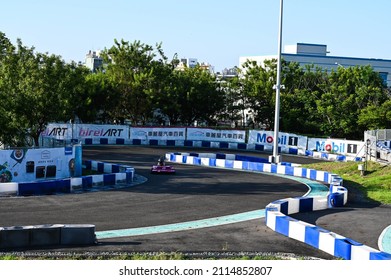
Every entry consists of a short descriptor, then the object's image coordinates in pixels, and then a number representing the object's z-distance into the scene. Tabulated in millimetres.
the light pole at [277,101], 35344
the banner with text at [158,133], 53406
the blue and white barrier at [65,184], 23562
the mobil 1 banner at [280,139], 50156
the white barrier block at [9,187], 23453
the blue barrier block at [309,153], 47688
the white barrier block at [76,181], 25141
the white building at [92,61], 143125
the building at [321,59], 102625
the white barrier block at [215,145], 53188
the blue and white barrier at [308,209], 14344
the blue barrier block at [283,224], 17141
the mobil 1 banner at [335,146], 45750
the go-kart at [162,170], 32000
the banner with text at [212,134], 54031
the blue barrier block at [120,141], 52844
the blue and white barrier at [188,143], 51438
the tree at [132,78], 59438
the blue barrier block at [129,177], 28397
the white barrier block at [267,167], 34712
